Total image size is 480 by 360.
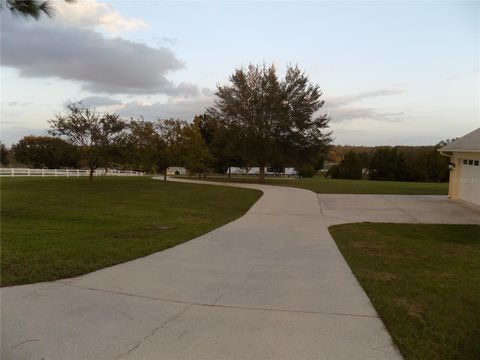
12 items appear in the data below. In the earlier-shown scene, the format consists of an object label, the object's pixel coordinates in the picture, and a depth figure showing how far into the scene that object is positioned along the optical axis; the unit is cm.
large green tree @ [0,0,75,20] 636
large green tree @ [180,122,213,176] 3039
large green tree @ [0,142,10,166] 6439
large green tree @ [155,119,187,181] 2988
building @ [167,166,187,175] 6471
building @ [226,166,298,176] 6459
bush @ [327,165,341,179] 5662
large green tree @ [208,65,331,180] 3017
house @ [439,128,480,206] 1645
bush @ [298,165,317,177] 5872
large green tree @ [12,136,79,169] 6750
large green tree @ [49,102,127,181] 2281
